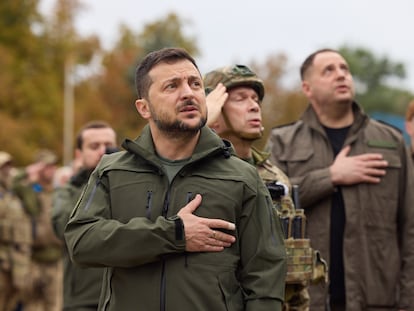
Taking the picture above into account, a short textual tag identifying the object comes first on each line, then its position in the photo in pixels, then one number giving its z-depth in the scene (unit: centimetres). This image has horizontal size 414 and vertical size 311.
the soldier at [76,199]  824
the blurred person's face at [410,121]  866
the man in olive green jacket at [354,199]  711
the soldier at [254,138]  614
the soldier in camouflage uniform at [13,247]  1428
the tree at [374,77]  7706
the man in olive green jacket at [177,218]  459
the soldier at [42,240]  1491
